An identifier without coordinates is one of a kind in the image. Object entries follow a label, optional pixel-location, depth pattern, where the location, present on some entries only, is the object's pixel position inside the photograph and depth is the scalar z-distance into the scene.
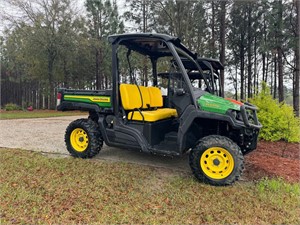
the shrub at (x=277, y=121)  5.41
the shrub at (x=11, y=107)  19.08
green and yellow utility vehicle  3.00
